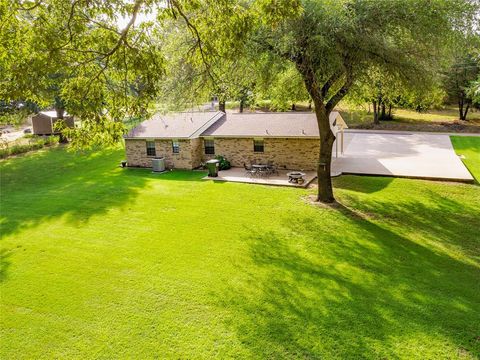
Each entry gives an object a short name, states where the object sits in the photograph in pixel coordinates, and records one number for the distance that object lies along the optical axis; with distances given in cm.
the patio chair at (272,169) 2172
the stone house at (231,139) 2206
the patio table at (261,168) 2153
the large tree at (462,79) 3659
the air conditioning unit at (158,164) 2373
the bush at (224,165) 2334
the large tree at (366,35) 1245
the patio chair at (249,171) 2131
